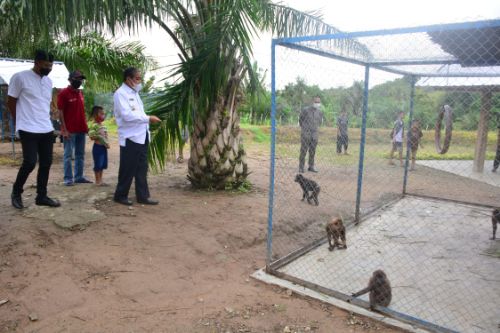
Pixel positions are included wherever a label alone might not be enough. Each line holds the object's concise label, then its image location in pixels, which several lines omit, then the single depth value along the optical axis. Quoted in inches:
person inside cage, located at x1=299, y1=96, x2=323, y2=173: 286.8
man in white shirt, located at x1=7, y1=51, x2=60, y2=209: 157.6
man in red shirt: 209.6
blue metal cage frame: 100.4
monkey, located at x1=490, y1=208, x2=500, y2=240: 179.0
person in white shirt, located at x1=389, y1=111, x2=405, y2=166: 336.8
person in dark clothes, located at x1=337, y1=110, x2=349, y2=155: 256.8
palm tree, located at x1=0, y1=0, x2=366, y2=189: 146.0
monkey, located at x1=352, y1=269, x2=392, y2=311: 117.4
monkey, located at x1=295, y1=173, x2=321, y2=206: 241.9
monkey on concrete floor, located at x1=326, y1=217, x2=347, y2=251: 169.6
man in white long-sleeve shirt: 177.8
